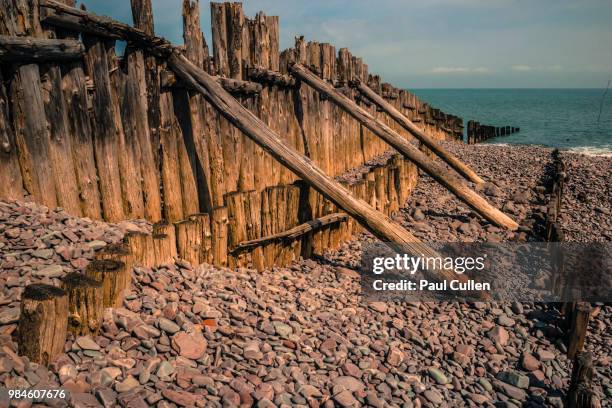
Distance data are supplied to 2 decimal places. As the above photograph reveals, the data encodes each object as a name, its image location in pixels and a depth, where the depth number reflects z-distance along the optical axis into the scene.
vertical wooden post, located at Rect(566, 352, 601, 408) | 2.72
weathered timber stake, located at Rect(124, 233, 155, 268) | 3.53
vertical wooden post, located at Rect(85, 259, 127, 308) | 2.97
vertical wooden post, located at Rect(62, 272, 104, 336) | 2.75
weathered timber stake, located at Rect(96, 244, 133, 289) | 3.17
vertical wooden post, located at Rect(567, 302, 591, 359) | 3.59
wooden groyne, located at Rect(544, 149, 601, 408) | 2.77
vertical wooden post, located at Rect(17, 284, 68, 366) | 2.48
